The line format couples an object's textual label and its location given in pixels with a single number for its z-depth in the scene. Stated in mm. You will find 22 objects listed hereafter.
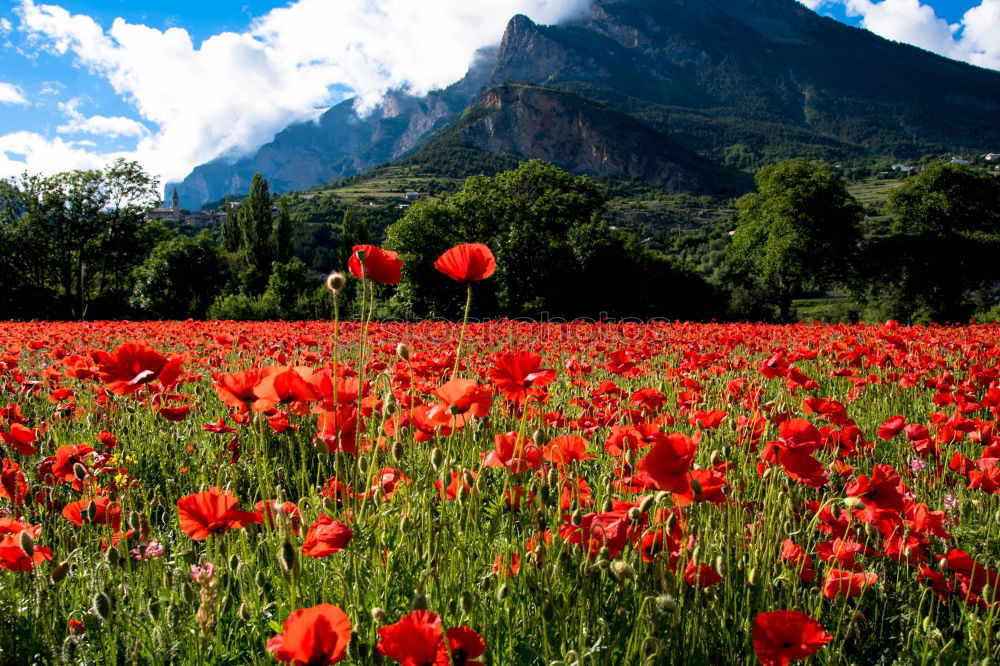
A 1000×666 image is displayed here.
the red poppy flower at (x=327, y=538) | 1131
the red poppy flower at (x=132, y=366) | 1433
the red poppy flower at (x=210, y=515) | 1319
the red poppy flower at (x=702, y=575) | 1405
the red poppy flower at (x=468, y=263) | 1638
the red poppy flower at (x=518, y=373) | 1544
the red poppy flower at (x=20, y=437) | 1902
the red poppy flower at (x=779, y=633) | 1055
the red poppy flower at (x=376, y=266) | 1493
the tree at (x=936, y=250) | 32750
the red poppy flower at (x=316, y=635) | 862
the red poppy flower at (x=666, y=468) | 1321
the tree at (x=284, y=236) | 55281
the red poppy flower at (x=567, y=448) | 1756
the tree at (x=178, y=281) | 28188
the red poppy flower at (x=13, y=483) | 1681
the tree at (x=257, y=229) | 50062
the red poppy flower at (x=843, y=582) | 1492
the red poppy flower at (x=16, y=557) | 1344
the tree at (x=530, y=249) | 28219
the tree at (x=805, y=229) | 34062
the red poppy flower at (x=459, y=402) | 1524
